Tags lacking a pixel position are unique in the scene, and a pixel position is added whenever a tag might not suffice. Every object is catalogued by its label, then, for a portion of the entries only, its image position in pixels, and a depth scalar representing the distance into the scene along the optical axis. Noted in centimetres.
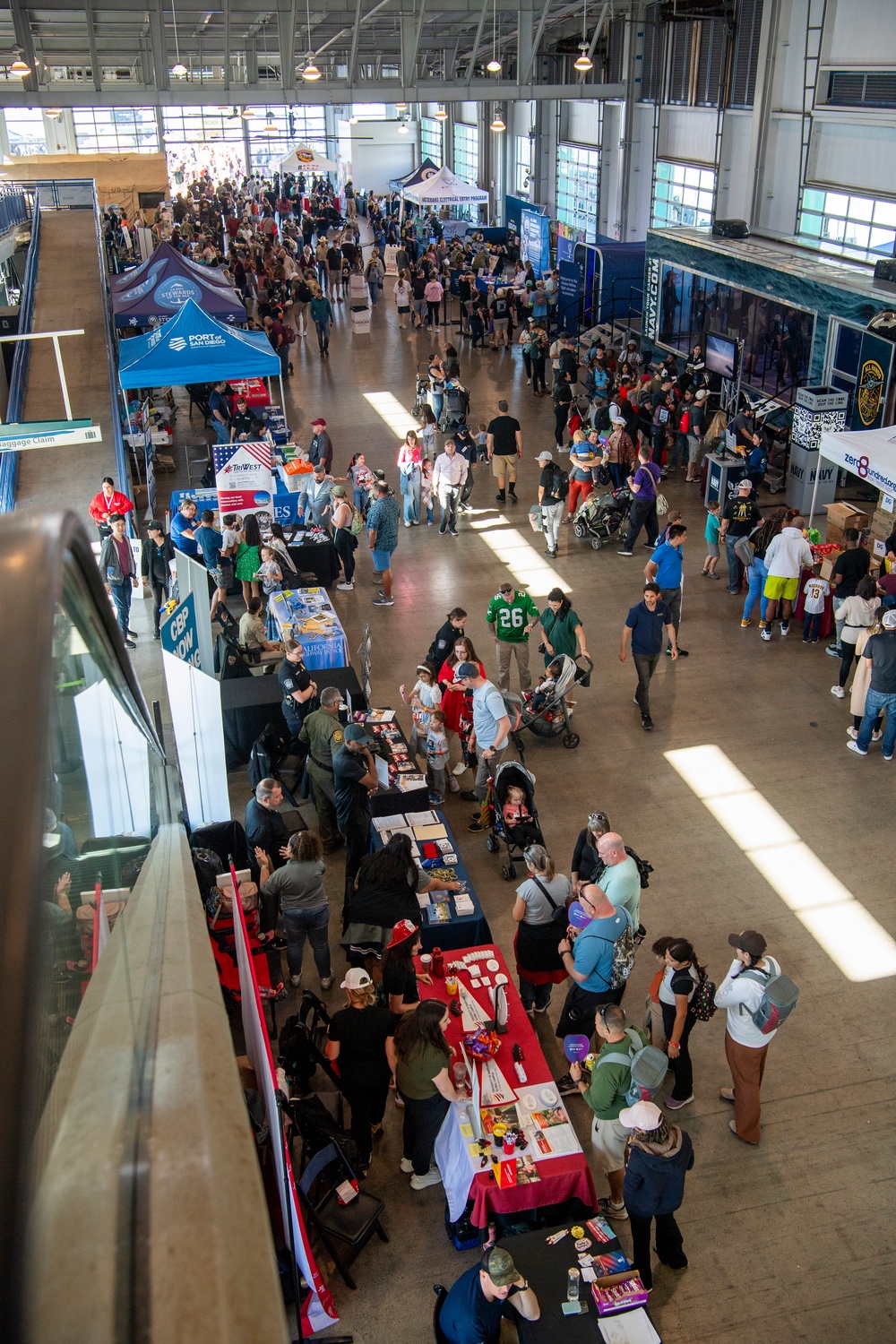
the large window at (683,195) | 2344
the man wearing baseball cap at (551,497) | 1284
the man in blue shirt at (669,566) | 982
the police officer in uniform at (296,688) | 827
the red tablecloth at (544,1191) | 488
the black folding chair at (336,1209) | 493
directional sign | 1172
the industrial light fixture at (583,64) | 2214
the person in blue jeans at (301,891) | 618
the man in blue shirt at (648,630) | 911
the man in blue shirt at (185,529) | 1171
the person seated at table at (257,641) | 996
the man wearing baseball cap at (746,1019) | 528
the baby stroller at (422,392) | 1728
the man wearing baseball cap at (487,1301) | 398
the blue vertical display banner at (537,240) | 2562
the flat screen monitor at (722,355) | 1758
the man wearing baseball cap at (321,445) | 1342
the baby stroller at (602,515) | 1357
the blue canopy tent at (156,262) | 1661
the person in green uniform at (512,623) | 943
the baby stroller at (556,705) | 901
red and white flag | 385
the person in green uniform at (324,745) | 771
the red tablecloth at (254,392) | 1673
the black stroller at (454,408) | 1655
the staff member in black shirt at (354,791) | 713
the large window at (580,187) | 3000
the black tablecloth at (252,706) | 888
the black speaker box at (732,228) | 1848
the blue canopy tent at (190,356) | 1392
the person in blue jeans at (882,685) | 853
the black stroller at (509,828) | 735
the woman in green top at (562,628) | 909
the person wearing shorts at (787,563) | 1071
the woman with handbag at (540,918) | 601
